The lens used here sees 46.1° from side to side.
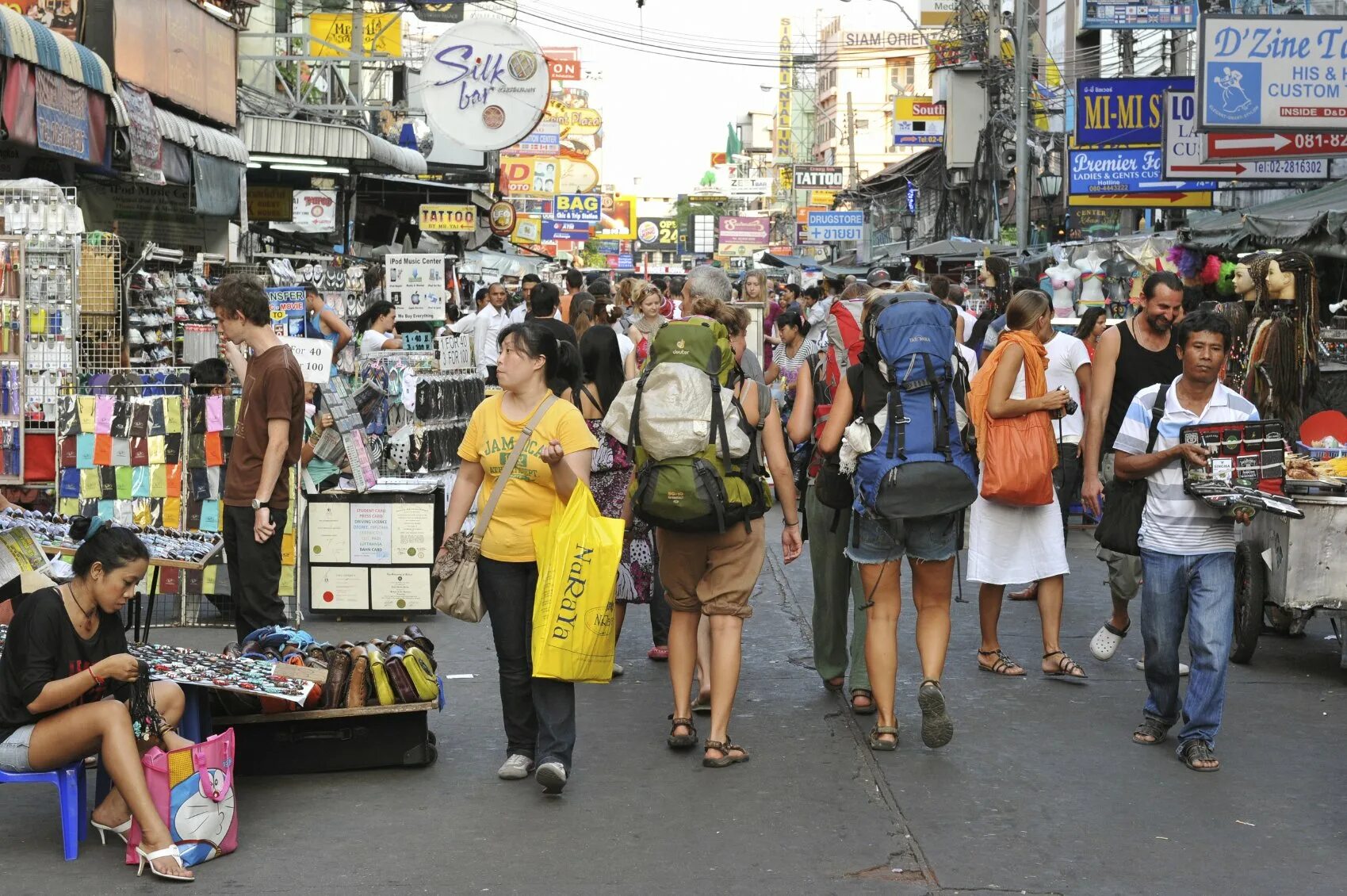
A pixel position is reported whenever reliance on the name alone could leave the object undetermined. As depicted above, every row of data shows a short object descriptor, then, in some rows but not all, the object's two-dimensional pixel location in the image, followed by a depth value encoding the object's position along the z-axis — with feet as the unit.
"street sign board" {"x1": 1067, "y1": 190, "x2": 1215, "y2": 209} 74.08
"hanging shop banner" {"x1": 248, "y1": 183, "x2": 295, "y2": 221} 78.18
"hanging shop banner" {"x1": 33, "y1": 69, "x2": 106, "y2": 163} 40.40
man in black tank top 27.02
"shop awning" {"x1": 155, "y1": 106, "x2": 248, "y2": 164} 52.60
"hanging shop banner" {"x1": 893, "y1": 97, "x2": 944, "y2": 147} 157.48
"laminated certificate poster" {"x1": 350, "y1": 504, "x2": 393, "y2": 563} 32.37
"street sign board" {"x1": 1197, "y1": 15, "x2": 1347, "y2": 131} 49.26
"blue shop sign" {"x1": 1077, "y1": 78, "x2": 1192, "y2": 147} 72.38
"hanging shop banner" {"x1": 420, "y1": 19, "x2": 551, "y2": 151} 64.03
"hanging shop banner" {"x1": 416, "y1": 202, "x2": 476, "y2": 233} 97.66
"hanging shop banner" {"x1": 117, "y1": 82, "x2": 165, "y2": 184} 47.06
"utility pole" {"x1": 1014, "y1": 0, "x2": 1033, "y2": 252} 86.48
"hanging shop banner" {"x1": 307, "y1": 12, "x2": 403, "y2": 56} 89.35
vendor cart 25.31
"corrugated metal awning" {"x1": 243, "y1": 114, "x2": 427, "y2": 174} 69.92
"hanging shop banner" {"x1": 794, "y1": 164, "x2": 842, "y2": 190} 242.58
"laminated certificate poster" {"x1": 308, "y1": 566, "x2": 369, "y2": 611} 32.42
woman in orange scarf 25.98
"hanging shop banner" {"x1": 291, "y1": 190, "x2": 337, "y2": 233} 71.46
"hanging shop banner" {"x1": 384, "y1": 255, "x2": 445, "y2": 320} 65.10
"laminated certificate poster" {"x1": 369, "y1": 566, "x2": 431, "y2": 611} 32.45
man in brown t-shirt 23.89
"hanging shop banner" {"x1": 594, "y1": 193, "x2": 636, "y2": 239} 378.53
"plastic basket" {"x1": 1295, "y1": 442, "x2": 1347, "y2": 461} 28.09
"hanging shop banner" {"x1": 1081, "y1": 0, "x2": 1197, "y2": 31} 76.38
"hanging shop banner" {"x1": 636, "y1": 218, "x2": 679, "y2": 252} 411.54
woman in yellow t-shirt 19.93
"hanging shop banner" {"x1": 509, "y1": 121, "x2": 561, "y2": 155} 182.80
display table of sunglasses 22.93
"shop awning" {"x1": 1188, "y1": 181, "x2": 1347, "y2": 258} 42.45
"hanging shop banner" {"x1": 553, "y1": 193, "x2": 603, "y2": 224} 222.48
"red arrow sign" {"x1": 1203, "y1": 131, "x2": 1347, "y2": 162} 53.36
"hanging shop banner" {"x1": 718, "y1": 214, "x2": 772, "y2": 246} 300.40
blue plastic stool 17.40
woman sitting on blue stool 16.89
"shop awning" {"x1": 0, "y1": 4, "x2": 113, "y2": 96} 38.06
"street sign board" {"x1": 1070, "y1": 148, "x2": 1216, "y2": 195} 72.59
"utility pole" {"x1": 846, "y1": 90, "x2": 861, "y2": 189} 236.59
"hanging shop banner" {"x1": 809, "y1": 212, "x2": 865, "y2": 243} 177.37
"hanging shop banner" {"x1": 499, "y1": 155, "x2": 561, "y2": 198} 196.65
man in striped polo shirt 21.12
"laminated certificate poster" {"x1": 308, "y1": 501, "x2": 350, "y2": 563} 32.35
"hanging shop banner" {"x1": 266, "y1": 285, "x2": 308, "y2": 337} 48.85
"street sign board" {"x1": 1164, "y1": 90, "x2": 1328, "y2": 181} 57.21
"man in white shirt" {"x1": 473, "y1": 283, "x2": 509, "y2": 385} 49.39
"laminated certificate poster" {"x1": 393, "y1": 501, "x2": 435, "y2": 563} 32.48
